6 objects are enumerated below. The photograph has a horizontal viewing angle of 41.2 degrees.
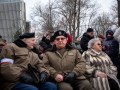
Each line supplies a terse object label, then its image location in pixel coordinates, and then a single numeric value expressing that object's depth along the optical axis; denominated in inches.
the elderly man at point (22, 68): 107.0
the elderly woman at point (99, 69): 128.8
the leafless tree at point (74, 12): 584.2
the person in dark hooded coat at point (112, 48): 171.9
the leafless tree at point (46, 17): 725.3
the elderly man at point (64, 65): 116.8
